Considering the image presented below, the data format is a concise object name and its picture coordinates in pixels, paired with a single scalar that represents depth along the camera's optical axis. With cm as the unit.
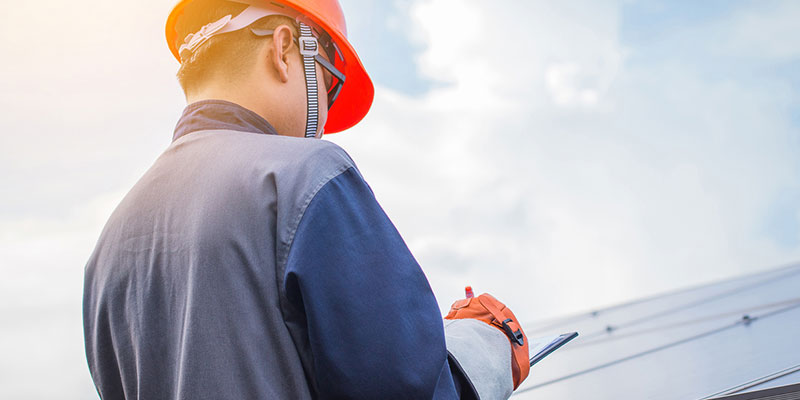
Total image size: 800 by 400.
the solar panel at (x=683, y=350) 230
